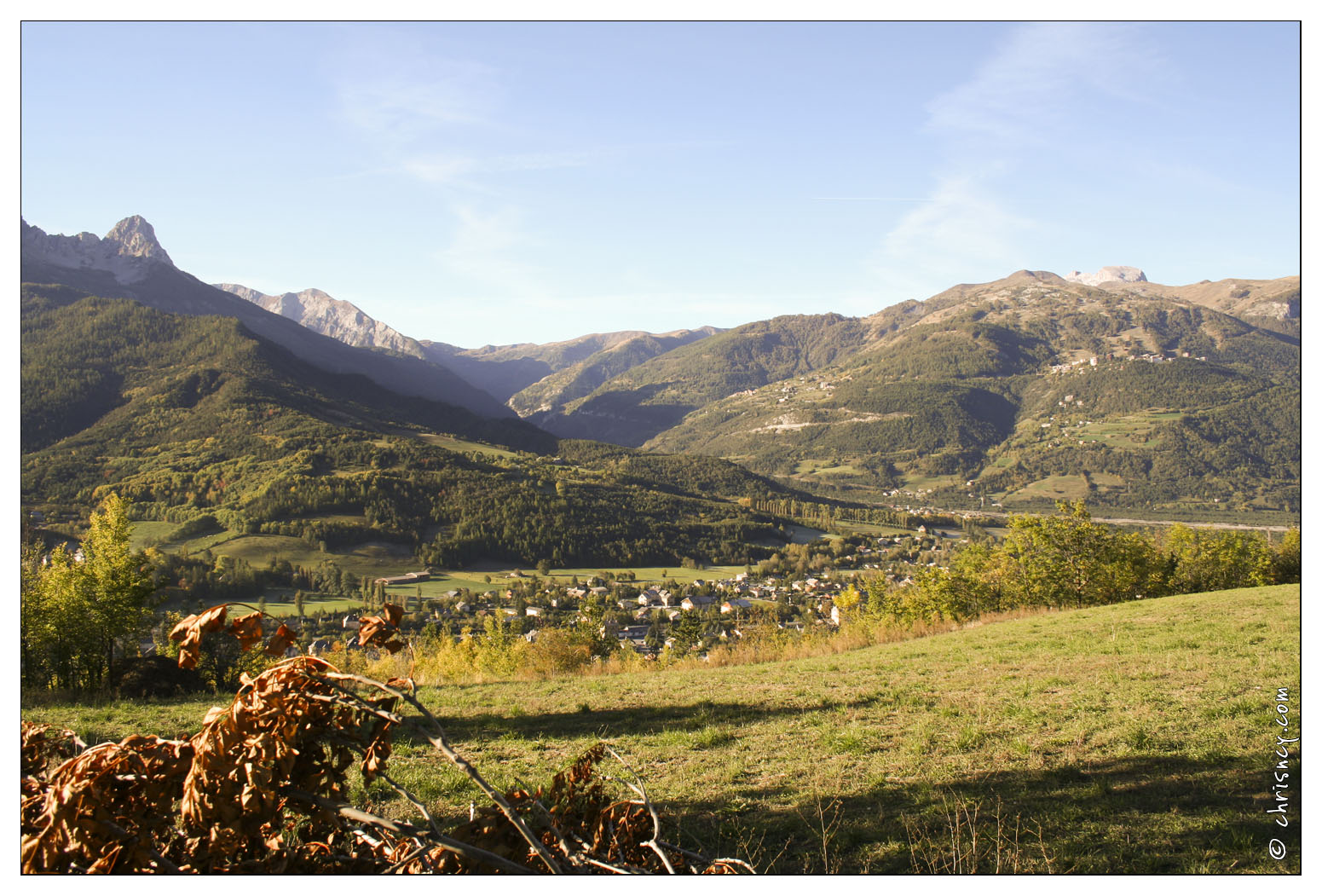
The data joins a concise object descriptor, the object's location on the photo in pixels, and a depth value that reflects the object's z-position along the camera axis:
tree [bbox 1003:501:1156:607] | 28.28
